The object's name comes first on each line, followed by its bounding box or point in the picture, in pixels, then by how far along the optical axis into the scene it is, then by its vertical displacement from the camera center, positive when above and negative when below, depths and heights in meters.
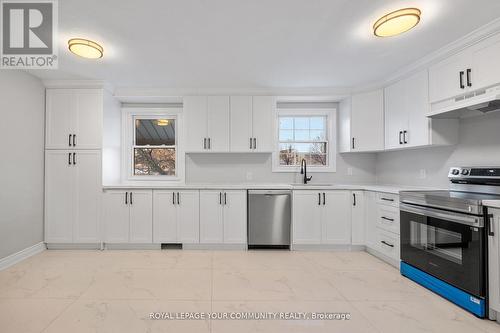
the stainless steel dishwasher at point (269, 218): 3.59 -0.74
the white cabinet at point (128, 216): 3.59 -0.71
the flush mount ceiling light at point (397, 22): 1.99 +1.26
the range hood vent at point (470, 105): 2.04 +0.59
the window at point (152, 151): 4.37 +0.32
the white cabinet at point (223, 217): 3.60 -0.73
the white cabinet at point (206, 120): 3.92 +0.80
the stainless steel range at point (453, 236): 1.97 -0.64
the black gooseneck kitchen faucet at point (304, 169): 4.12 -0.02
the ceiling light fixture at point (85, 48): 2.46 +1.27
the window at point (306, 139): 4.33 +0.54
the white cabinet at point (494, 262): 1.88 -0.74
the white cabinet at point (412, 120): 2.82 +0.63
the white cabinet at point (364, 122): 3.66 +0.74
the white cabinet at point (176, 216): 3.60 -0.71
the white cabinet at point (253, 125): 3.93 +0.72
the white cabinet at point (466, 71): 2.21 +0.99
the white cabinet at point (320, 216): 3.60 -0.71
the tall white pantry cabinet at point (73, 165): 3.55 +0.06
